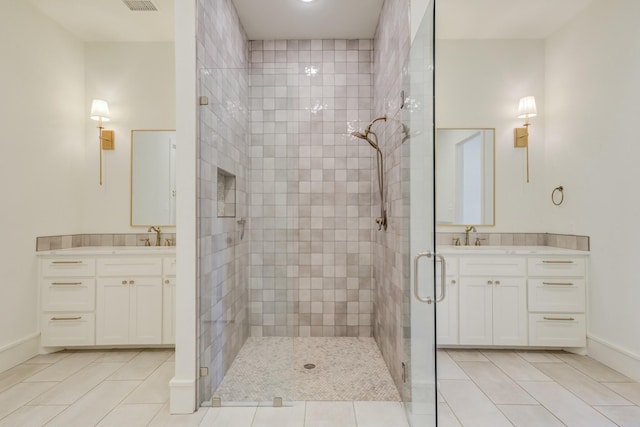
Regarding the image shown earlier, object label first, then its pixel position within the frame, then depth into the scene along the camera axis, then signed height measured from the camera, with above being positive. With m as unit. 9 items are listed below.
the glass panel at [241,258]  2.20 -0.28
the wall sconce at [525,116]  3.48 +0.99
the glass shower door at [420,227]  1.49 -0.06
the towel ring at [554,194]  3.33 +0.20
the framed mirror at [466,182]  3.55 +0.33
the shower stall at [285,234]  1.97 -0.13
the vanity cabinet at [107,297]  3.00 -0.72
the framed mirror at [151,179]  3.47 +0.35
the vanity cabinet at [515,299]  3.00 -0.73
